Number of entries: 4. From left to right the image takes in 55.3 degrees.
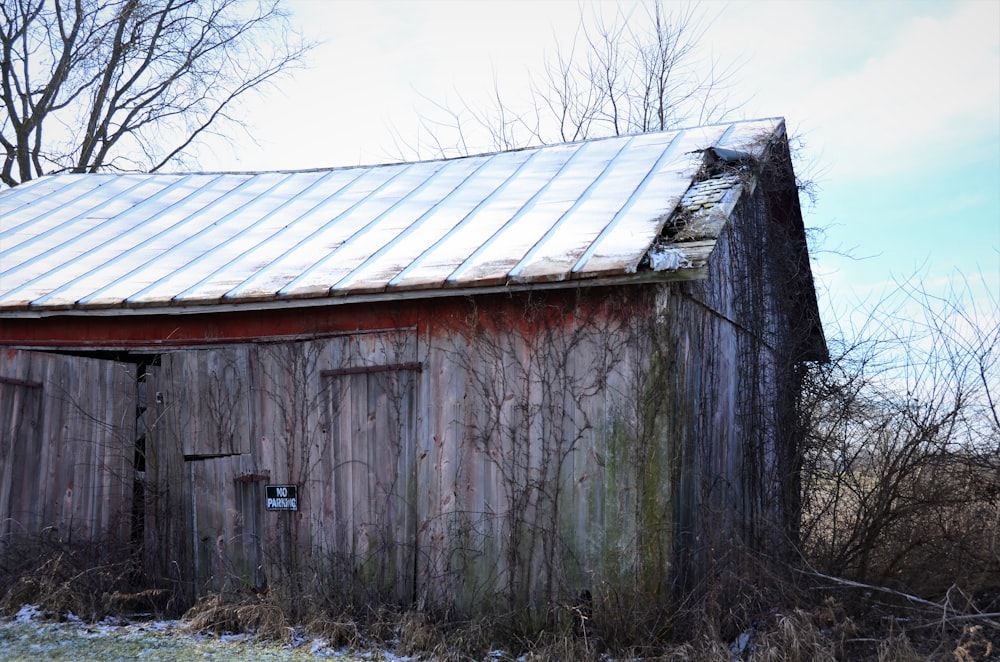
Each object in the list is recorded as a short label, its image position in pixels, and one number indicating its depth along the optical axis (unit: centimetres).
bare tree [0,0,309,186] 2211
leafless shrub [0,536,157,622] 805
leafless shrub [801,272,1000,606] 788
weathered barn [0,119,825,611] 721
